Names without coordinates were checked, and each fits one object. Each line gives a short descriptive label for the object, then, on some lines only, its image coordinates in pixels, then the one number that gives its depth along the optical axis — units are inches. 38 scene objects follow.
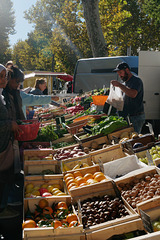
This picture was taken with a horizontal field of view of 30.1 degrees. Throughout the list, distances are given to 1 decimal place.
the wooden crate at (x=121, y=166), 163.4
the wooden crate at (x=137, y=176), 138.1
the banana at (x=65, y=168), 177.0
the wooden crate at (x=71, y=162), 178.9
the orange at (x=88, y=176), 151.3
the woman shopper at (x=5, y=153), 156.2
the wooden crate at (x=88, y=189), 127.6
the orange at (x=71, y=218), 115.7
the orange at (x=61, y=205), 128.9
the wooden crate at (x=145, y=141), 183.3
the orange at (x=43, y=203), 130.5
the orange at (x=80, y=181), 144.8
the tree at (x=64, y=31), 1184.2
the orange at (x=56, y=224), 111.9
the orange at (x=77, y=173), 156.0
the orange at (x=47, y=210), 125.7
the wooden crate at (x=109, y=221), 102.5
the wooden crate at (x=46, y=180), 159.0
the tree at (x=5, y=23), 2064.5
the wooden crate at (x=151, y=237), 88.2
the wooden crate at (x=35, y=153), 200.5
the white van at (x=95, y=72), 582.2
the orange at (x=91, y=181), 139.4
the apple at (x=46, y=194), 142.6
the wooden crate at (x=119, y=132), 217.6
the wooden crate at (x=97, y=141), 216.4
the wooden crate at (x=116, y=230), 100.9
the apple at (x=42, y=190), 149.1
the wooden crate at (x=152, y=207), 109.5
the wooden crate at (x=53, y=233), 99.0
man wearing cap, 221.5
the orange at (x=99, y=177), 142.6
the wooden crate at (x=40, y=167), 177.6
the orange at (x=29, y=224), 112.2
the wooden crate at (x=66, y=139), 256.5
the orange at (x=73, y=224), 108.3
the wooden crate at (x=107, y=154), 183.9
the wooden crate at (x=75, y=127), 266.8
